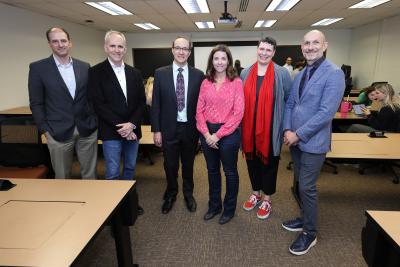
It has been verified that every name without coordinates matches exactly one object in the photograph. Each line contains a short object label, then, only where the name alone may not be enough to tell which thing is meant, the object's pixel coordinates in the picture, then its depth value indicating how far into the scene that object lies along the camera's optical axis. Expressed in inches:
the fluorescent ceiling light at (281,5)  213.5
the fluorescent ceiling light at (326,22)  293.1
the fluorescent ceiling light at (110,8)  204.1
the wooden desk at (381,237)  46.2
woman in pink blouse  82.7
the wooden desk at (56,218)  40.3
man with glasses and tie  90.4
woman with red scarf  84.1
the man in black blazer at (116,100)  84.8
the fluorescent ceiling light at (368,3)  215.0
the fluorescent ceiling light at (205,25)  301.7
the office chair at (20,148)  99.7
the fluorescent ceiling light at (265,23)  301.2
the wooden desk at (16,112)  178.5
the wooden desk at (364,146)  94.4
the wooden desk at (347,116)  155.5
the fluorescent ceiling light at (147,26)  308.5
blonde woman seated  131.0
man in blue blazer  70.5
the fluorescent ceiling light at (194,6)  210.5
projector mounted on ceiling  233.1
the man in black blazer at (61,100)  84.1
